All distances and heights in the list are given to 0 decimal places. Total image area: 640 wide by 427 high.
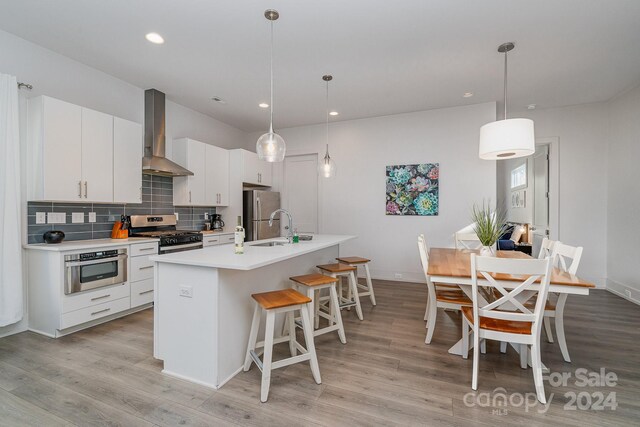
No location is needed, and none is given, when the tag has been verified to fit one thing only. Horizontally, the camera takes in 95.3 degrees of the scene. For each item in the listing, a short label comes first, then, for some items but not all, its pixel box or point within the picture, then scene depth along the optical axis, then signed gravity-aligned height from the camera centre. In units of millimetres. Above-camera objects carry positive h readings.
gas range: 3617 -309
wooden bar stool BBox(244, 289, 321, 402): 1837 -847
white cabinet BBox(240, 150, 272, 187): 5105 +732
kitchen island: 1907 -704
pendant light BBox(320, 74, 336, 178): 3637 +542
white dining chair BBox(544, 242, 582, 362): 2246 -799
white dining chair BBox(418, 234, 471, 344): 2484 -774
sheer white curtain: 2582 +25
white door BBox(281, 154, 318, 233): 5617 +372
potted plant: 2725 -236
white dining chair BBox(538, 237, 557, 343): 2541 -425
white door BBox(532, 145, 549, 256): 4777 +240
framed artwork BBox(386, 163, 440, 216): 4691 +332
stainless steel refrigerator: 5121 -80
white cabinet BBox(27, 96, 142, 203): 2750 +573
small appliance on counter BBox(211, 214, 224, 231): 4887 -210
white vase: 2707 -397
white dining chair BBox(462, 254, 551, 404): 1771 -661
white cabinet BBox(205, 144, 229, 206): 4613 +544
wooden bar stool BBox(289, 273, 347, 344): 2402 -687
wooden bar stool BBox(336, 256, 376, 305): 3518 -643
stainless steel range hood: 3848 +1027
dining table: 1855 -476
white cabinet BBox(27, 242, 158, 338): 2656 -873
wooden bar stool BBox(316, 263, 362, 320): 3021 -662
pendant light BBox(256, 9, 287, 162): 2523 +547
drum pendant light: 2455 +615
